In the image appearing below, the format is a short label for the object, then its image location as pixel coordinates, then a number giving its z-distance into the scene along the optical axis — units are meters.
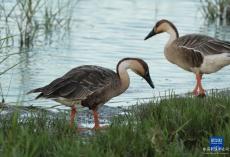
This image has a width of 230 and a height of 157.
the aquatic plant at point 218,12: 20.19
